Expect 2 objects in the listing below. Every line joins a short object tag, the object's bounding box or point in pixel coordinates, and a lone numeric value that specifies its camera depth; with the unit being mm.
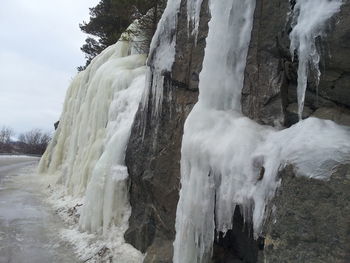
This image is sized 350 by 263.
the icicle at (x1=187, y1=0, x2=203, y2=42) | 6258
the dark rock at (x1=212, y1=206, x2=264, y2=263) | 4371
